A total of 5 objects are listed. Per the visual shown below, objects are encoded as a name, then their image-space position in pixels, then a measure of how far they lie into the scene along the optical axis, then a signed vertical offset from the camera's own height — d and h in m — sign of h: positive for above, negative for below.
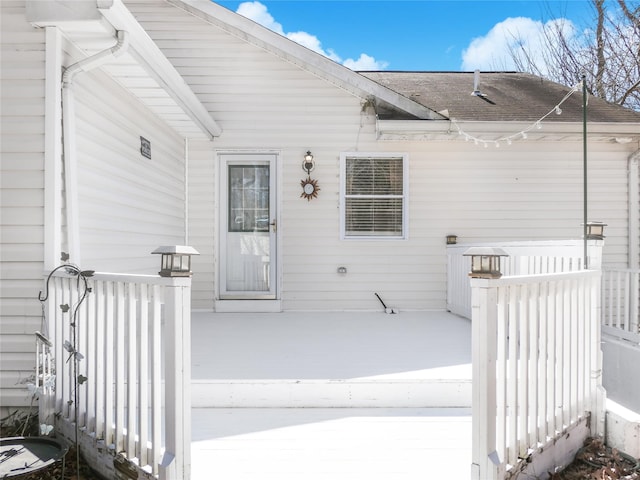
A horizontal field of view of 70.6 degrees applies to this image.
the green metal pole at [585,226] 2.89 +0.07
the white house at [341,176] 5.80 +0.81
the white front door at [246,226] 6.06 +0.13
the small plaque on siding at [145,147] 4.59 +0.91
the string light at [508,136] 5.62 +1.30
